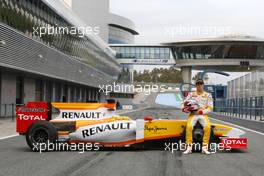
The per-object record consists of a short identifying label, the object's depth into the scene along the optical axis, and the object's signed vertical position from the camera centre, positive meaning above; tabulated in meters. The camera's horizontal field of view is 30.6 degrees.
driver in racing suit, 10.68 -0.27
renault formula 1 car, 10.84 -0.66
